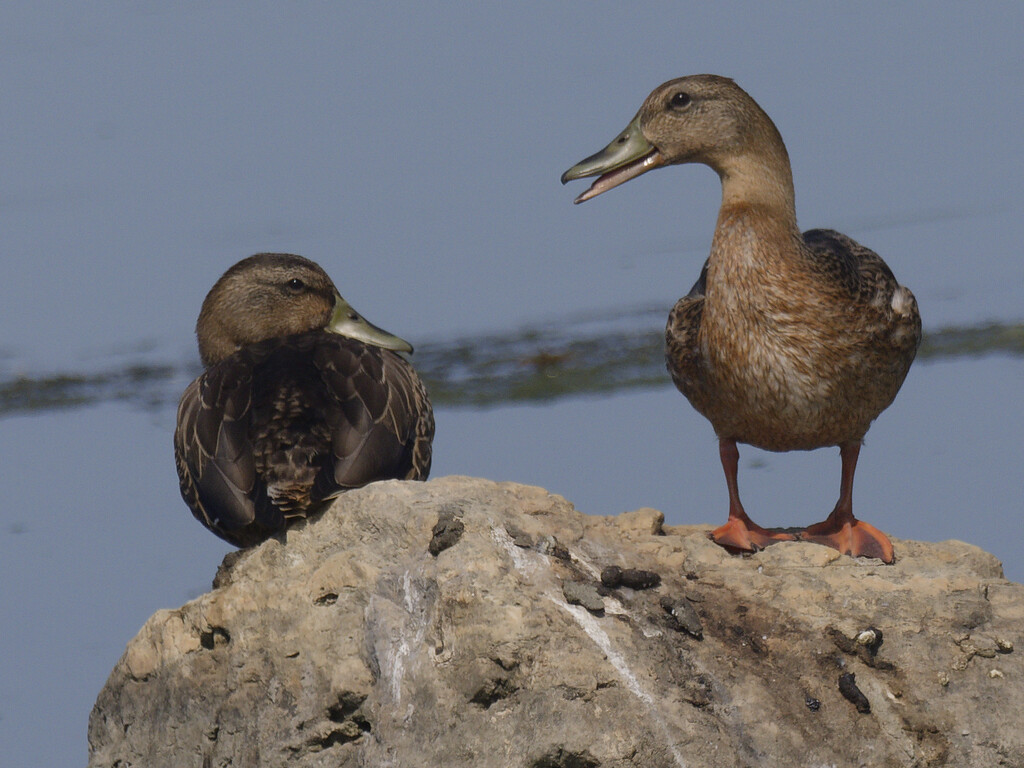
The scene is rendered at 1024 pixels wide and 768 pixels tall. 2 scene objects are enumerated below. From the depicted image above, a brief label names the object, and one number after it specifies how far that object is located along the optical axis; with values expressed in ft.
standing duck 36.91
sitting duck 33.17
